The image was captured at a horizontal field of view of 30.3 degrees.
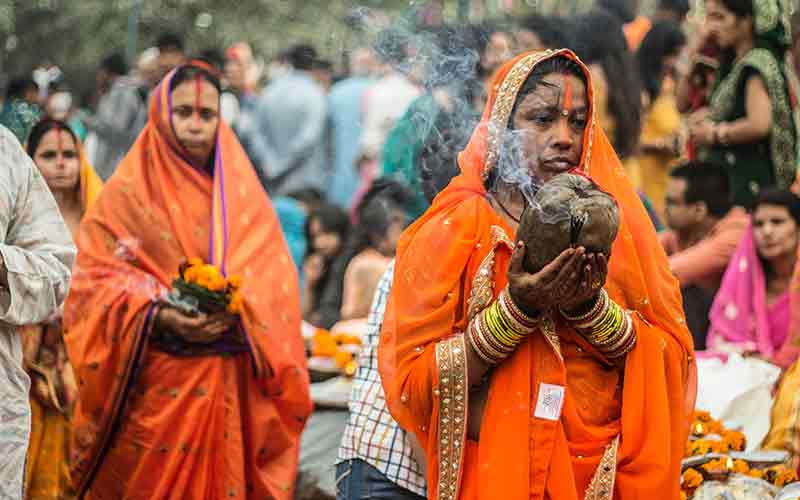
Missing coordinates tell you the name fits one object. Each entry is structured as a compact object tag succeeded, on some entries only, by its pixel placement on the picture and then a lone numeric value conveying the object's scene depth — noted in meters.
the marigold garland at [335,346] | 7.93
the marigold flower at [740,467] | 5.62
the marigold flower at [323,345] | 8.11
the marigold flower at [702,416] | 6.27
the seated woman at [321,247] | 10.75
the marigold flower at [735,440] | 5.97
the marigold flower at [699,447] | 5.77
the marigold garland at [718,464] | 5.52
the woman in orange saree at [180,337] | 6.40
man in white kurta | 5.00
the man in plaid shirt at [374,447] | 4.74
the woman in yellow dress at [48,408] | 6.34
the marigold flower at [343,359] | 7.92
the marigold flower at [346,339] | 8.17
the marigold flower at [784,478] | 5.64
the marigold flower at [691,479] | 5.48
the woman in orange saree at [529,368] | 4.13
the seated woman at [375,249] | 9.30
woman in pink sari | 7.43
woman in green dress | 8.34
